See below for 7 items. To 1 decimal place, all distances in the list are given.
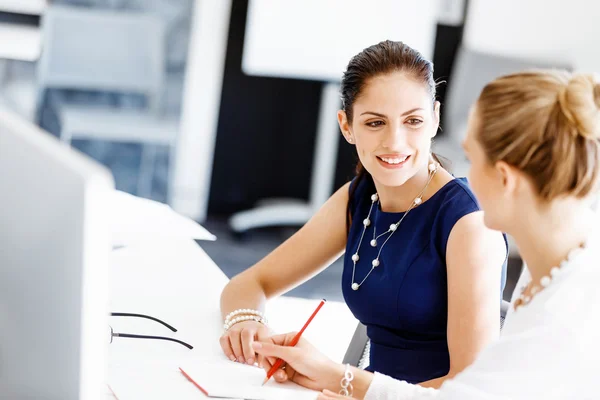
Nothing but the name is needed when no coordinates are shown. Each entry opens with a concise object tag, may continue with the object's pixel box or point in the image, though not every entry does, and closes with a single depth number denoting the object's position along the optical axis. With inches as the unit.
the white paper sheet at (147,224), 107.5
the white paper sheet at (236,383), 88.9
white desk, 91.4
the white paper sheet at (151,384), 88.4
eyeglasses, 96.4
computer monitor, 71.6
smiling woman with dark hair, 96.6
